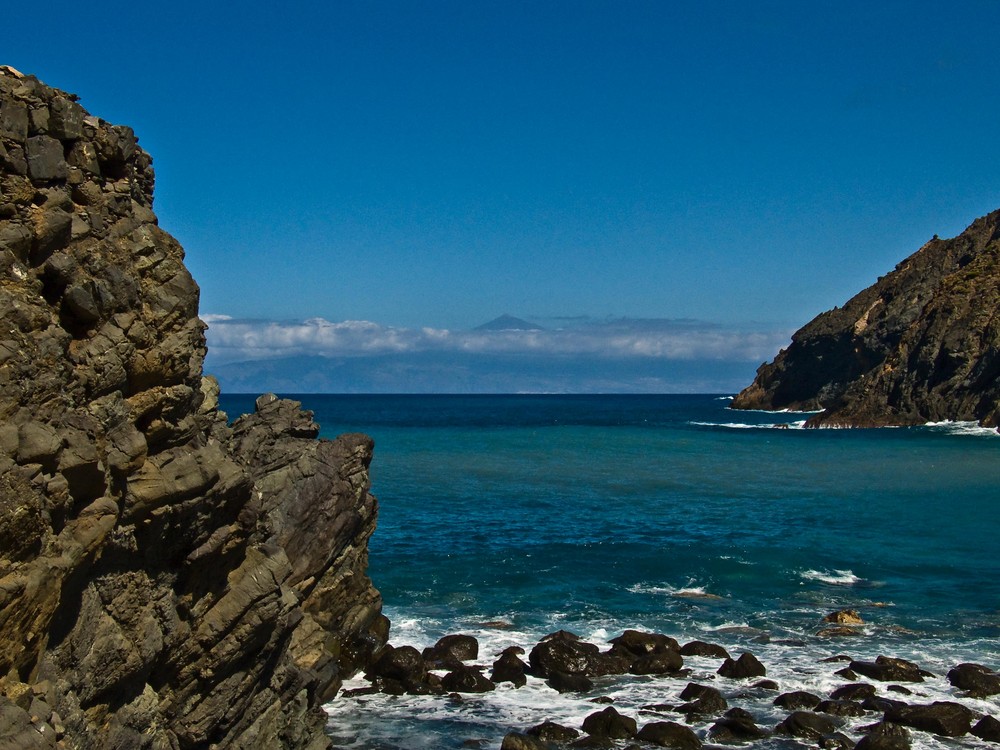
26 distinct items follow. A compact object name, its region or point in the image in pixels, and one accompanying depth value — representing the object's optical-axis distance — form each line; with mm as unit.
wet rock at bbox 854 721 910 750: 21406
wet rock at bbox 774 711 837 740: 22781
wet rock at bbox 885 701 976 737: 22875
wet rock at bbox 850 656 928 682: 26625
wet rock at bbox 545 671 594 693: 26269
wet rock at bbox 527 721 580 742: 22672
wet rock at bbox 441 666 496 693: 26328
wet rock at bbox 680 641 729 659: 29344
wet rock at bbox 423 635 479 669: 28125
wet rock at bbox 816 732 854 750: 22047
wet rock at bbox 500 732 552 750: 21484
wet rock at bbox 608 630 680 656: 29211
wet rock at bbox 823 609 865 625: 33188
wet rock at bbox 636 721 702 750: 22203
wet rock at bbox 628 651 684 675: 27797
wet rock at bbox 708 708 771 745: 22703
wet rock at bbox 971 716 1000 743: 22516
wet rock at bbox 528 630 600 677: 27453
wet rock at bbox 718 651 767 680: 27172
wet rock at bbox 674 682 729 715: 24469
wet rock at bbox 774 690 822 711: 24734
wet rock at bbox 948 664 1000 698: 25377
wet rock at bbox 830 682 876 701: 25203
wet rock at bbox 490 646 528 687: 26812
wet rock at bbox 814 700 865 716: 24188
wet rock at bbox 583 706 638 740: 22719
